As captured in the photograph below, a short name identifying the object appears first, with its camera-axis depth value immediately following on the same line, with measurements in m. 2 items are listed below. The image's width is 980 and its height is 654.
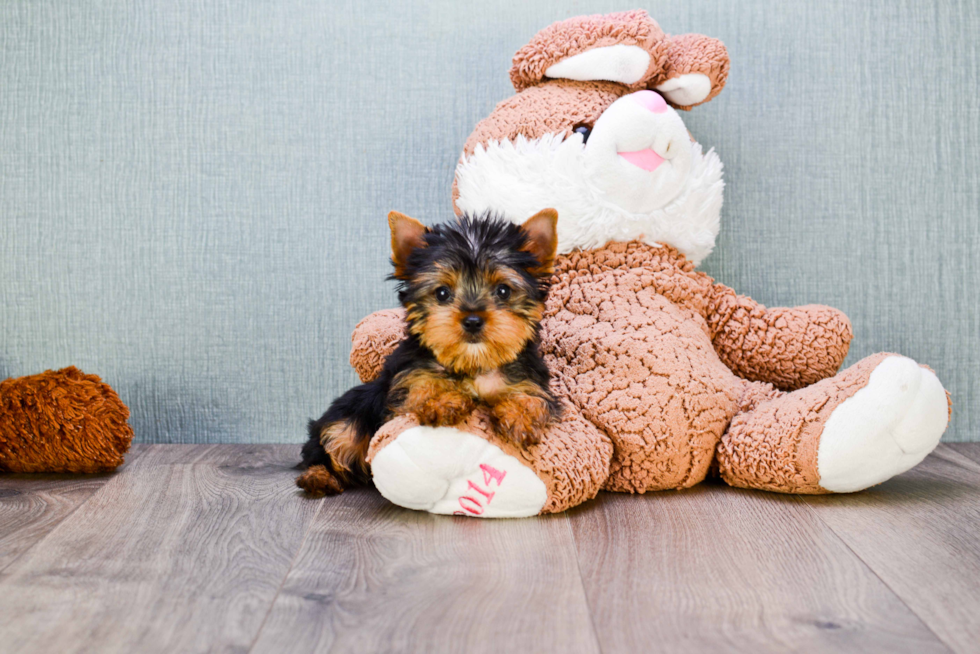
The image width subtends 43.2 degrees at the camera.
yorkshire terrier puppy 0.82
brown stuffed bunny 0.87
